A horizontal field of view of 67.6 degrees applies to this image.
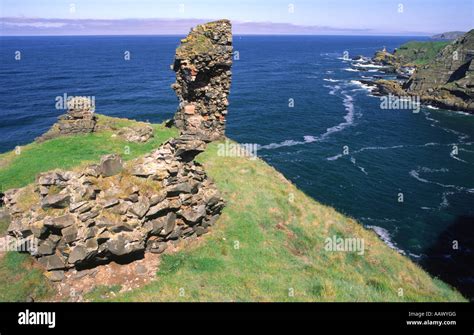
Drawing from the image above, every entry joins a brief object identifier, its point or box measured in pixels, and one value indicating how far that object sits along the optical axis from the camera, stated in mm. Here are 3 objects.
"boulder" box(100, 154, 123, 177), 19688
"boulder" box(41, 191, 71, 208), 17875
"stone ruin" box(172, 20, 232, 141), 33219
